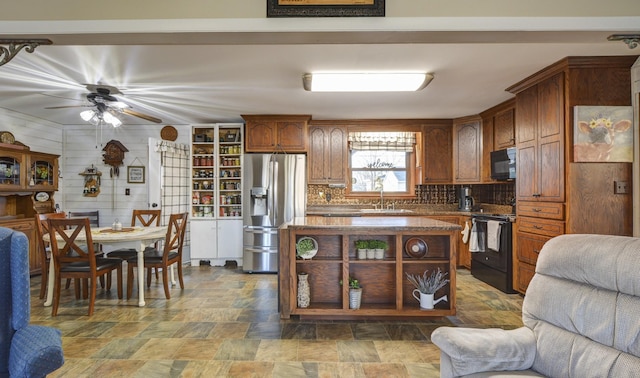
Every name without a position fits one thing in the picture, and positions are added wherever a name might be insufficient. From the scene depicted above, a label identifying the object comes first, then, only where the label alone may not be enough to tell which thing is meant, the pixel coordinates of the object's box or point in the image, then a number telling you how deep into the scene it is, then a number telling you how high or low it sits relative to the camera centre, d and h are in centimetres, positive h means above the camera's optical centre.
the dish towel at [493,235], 421 -54
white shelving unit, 572 -8
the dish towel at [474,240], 465 -66
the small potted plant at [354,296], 313 -94
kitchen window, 608 +44
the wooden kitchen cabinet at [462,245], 533 -84
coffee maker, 571 -14
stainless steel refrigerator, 522 -13
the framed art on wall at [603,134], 304 +49
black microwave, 438 +34
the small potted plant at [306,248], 315 -51
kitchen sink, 550 -32
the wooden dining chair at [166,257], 385 -73
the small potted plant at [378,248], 317 -52
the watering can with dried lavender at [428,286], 311 -85
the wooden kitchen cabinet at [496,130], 454 +83
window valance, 604 +86
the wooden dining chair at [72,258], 331 -64
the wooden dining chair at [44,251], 354 -61
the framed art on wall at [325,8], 206 +108
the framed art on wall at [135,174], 606 +30
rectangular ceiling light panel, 352 +114
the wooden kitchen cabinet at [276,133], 538 +89
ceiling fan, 375 +96
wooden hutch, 476 +5
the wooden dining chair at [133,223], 411 -43
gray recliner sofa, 130 -56
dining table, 349 -48
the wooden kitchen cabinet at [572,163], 307 +25
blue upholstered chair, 149 -59
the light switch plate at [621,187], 305 +3
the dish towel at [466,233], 511 -62
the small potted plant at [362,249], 317 -52
